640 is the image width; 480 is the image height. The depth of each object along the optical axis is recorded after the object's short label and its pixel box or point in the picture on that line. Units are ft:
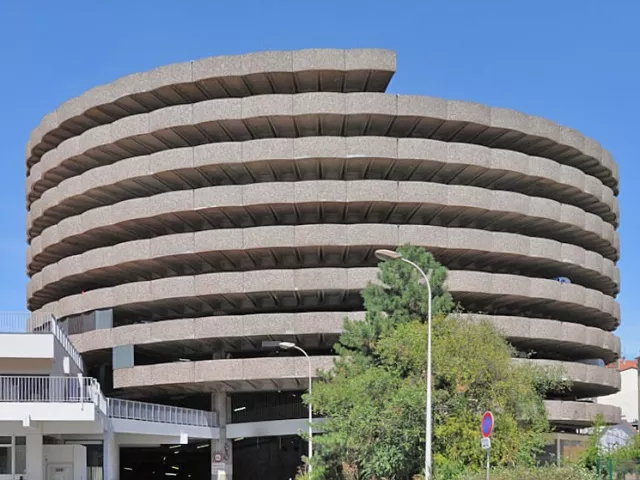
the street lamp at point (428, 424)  98.12
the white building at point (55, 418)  134.62
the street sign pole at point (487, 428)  80.12
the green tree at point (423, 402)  109.91
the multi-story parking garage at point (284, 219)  185.37
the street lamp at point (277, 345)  154.51
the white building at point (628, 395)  322.75
